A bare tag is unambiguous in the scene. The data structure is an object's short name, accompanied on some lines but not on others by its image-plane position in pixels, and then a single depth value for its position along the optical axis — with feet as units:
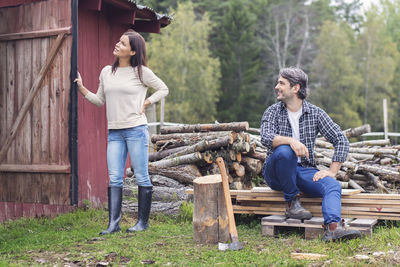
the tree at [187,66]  106.11
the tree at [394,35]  132.26
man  17.07
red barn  18.99
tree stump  16.93
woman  18.67
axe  15.71
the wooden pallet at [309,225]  16.71
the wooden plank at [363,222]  16.68
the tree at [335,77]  120.98
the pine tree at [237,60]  114.42
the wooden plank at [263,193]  18.31
